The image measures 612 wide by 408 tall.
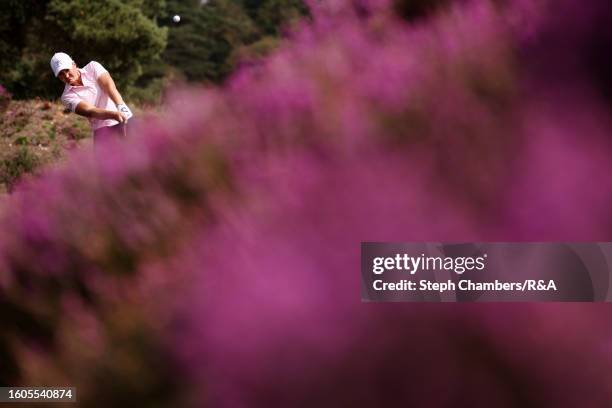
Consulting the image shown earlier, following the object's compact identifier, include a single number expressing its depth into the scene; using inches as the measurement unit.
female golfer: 849.2
